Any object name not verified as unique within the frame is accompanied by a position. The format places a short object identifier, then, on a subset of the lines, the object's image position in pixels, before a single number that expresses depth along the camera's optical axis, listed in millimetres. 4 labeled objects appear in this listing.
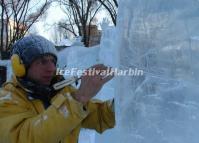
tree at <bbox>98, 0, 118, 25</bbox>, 22062
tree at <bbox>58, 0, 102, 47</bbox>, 23875
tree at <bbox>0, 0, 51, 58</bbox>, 21622
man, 1665
